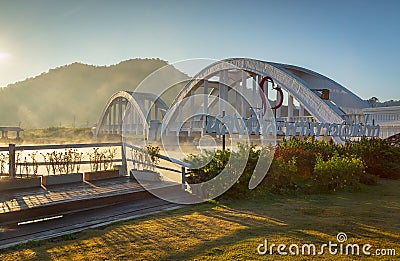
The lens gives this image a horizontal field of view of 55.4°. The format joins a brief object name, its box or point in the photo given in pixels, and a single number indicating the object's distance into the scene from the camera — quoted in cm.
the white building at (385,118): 1389
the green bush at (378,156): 1020
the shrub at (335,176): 798
